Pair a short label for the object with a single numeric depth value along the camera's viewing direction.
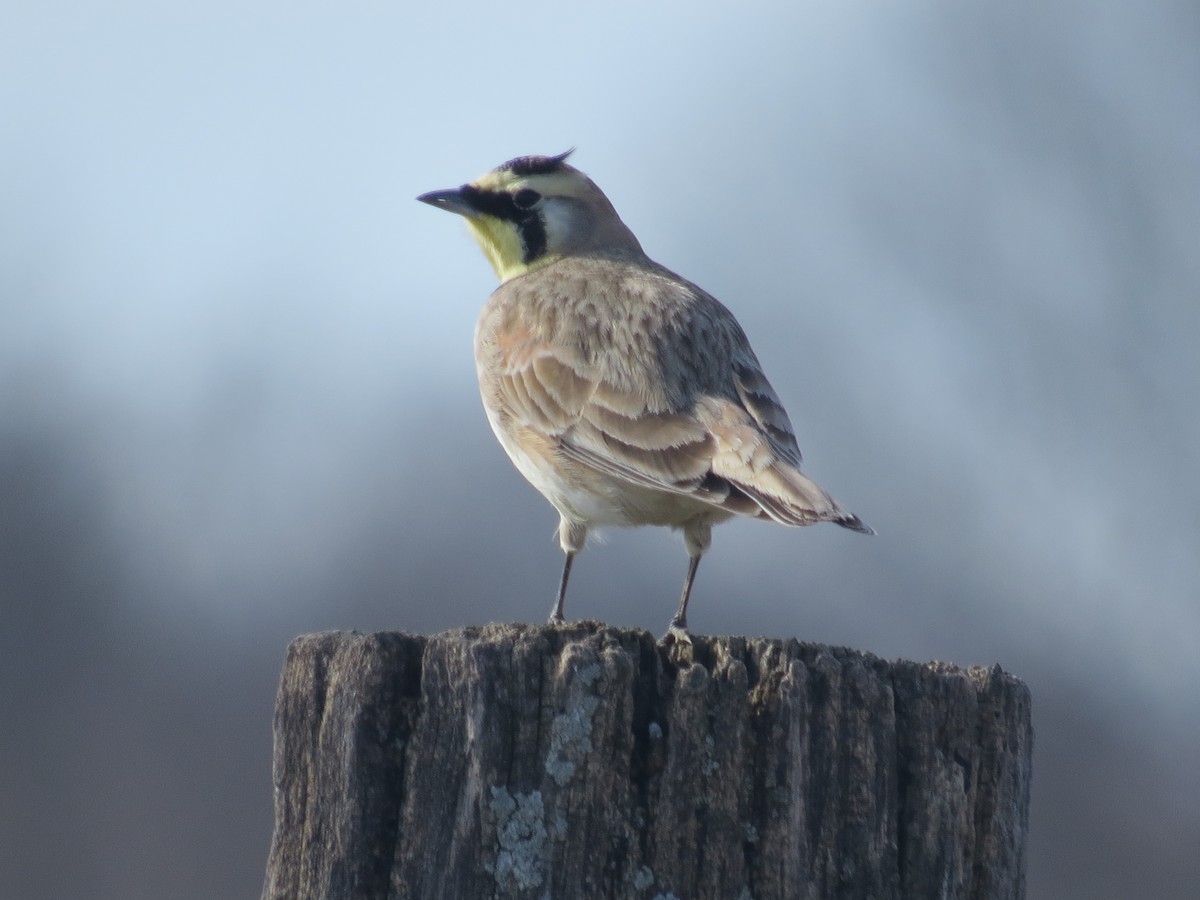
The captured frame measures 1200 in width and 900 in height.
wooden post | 7.58
